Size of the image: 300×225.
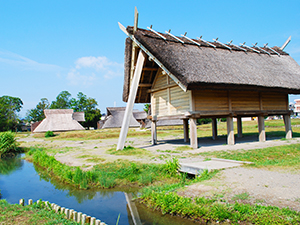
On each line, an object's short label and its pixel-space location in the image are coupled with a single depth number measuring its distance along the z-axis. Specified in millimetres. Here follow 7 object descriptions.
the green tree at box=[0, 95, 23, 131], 57288
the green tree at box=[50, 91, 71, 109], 81894
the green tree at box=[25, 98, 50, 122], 78062
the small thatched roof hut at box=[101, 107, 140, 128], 51875
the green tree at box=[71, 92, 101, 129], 66062
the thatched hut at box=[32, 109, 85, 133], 45750
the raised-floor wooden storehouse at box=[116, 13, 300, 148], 12078
